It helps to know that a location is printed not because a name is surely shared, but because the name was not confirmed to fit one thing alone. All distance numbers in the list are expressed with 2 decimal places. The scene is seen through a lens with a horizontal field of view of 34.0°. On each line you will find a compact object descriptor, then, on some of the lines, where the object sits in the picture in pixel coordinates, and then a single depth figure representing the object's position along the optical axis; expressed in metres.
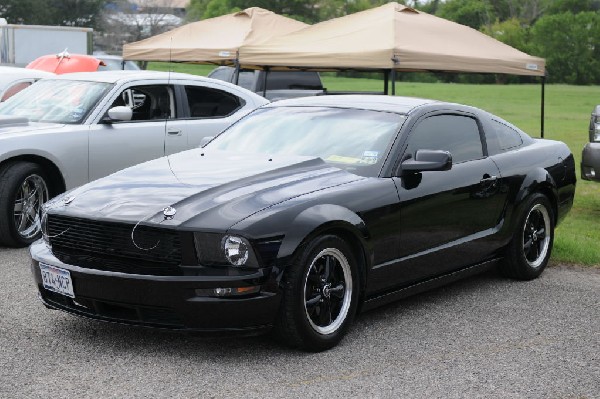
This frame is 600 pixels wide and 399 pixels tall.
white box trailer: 24.39
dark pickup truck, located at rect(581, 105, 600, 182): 9.68
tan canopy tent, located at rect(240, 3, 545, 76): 12.93
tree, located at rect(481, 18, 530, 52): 72.49
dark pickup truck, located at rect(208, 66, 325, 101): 19.67
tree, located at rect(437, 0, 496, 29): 87.12
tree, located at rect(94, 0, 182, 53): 79.12
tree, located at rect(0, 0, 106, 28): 64.62
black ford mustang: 5.10
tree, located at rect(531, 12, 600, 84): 64.54
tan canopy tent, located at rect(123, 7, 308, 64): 15.79
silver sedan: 8.56
